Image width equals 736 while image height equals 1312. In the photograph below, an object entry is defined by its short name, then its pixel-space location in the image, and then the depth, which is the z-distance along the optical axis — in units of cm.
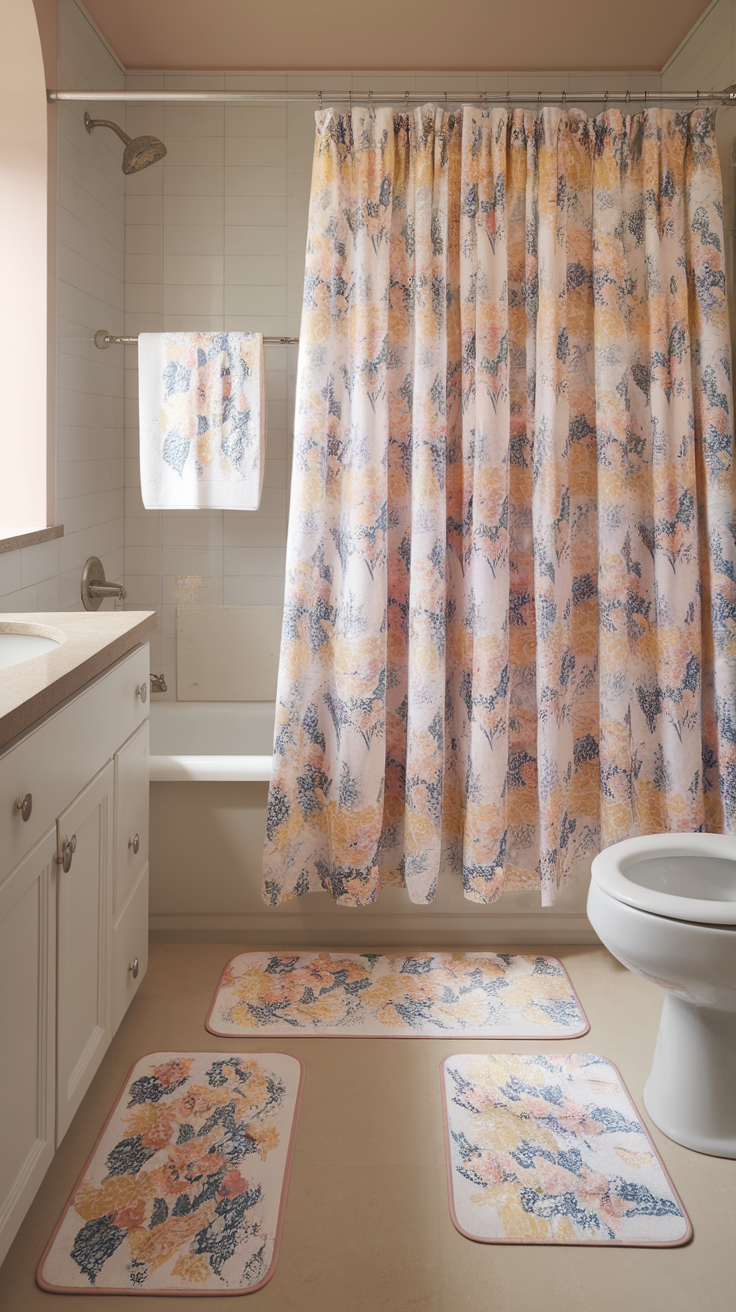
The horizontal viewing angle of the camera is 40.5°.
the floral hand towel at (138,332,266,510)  286
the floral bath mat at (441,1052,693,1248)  157
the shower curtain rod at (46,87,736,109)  228
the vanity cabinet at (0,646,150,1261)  128
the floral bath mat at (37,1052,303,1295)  148
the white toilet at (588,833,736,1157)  167
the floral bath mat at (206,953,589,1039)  215
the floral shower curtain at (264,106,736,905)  230
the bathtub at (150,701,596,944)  245
